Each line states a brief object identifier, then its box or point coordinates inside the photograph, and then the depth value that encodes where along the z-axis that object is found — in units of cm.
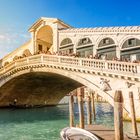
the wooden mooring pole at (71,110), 632
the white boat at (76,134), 435
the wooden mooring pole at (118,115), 389
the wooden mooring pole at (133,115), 562
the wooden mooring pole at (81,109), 595
